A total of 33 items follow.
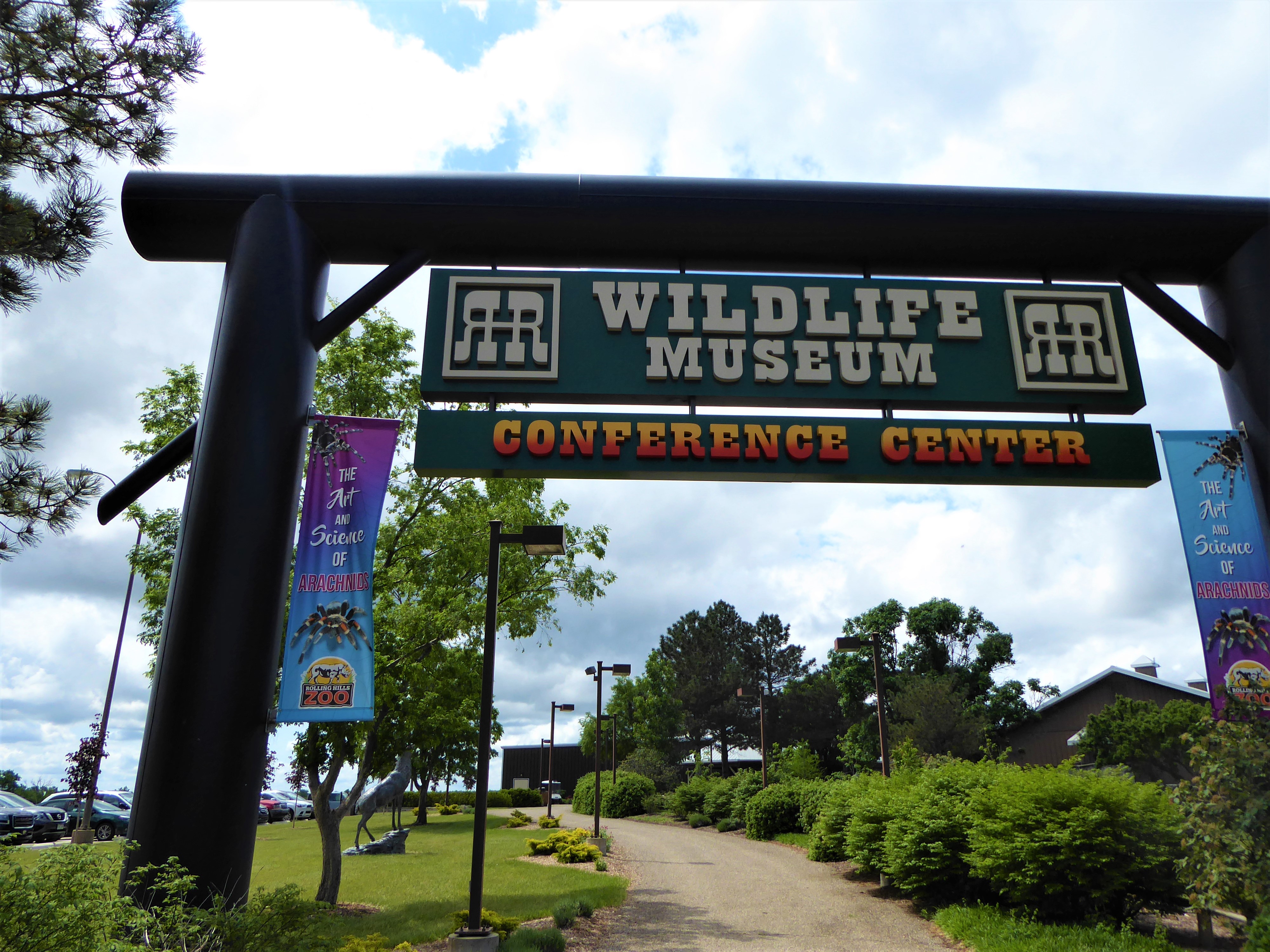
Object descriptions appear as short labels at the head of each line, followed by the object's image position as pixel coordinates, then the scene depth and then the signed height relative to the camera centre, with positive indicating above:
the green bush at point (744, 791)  31.30 -0.96
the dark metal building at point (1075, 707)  39.44 +2.84
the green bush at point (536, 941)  10.47 -2.14
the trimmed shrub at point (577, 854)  21.56 -2.18
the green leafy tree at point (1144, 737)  34.19 +1.09
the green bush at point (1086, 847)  10.97 -1.04
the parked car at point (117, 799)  31.54 -1.22
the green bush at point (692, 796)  37.50 -1.31
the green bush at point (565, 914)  12.69 -2.16
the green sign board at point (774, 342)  7.46 +3.64
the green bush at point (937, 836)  13.48 -1.12
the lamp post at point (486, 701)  10.46 +0.80
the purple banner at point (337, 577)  6.47 +1.43
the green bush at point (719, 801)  33.56 -1.38
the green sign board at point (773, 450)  7.18 +2.59
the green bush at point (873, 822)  15.65 -1.04
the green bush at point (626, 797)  41.84 -1.51
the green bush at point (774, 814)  26.75 -1.50
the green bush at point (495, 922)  11.35 -2.09
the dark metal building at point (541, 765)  72.06 -0.01
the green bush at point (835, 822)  19.14 -1.25
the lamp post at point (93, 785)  23.23 -0.56
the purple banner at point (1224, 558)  7.08 +1.70
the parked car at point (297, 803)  43.91 -1.94
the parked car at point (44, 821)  25.80 -1.66
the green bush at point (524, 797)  53.91 -1.95
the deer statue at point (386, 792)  19.12 -0.61
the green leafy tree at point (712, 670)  63.69 +7.11
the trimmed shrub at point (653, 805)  42.97 -1.95
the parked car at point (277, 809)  41.56 -2.08
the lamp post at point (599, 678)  30.28 +3.13
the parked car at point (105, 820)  27.69 -1.73
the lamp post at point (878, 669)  20.19 +2.26
